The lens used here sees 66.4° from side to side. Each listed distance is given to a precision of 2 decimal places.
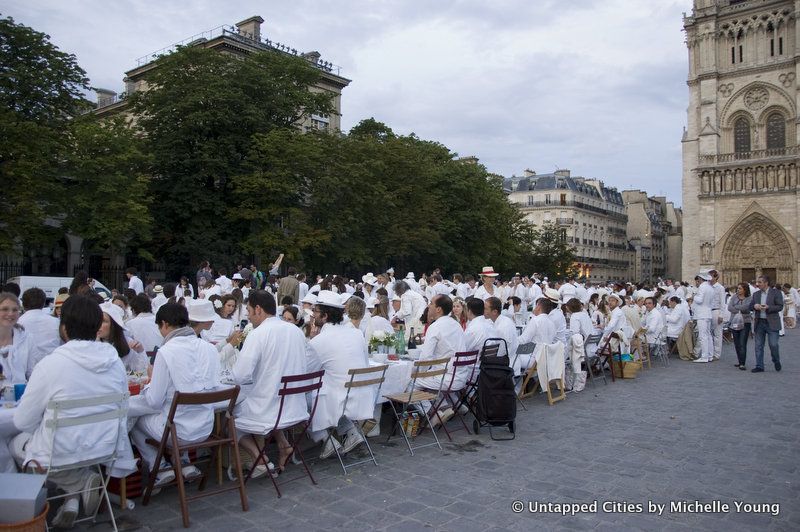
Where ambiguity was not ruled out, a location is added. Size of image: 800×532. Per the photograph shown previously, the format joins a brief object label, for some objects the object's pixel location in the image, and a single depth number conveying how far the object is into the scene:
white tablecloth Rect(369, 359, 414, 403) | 7.55
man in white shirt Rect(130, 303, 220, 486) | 5.34
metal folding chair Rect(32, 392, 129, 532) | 4.43
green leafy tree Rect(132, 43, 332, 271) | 30.33
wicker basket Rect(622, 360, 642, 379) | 12.77
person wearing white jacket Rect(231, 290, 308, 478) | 5.89
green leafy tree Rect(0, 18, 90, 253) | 23.12
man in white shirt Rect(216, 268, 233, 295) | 18.03
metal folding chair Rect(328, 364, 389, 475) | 6.29
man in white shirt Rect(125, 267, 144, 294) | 17.72
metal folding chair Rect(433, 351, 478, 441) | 7.70
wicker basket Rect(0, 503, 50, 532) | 3.66
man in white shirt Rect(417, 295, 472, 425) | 7.97
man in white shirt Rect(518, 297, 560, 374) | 10.14
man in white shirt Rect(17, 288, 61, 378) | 7.11
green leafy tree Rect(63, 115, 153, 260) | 25.73
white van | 19.03
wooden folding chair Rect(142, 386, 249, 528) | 4.97
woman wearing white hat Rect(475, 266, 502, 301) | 15.26
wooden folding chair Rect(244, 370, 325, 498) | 5.68
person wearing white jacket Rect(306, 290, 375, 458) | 6.49
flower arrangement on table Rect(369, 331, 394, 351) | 8.44
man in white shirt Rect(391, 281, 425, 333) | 14.26
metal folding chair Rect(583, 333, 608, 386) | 11.46
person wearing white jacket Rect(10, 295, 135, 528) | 4.50
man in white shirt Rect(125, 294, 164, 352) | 8.27
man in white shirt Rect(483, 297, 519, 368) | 9.04
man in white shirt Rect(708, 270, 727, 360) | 16.40
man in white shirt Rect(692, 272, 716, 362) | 15.87
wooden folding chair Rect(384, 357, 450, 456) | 7.16
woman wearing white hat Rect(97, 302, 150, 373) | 6.30
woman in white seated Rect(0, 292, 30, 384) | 6.12
